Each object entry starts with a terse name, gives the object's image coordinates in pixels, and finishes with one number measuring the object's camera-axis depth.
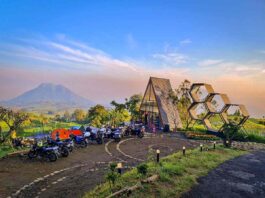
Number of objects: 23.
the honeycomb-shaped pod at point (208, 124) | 24.78
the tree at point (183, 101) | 29.07
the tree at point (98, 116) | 26.27
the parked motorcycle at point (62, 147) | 12.77
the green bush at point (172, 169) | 8.91
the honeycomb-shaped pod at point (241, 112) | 22.38
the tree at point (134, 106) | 30.78
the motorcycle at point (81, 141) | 16.00
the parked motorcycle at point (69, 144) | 13.64
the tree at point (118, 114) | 27.53
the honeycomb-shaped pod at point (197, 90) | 24.83
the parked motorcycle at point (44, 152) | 11.78
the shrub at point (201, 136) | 22.02
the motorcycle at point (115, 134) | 18.84
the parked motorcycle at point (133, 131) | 22.03
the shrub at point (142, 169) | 8.11
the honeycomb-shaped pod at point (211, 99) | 23.35
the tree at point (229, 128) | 18.31
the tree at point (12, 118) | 13.66
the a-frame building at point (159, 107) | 27.24
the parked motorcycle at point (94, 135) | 17.09
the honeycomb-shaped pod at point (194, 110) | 26.22
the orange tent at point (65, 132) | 17.71
